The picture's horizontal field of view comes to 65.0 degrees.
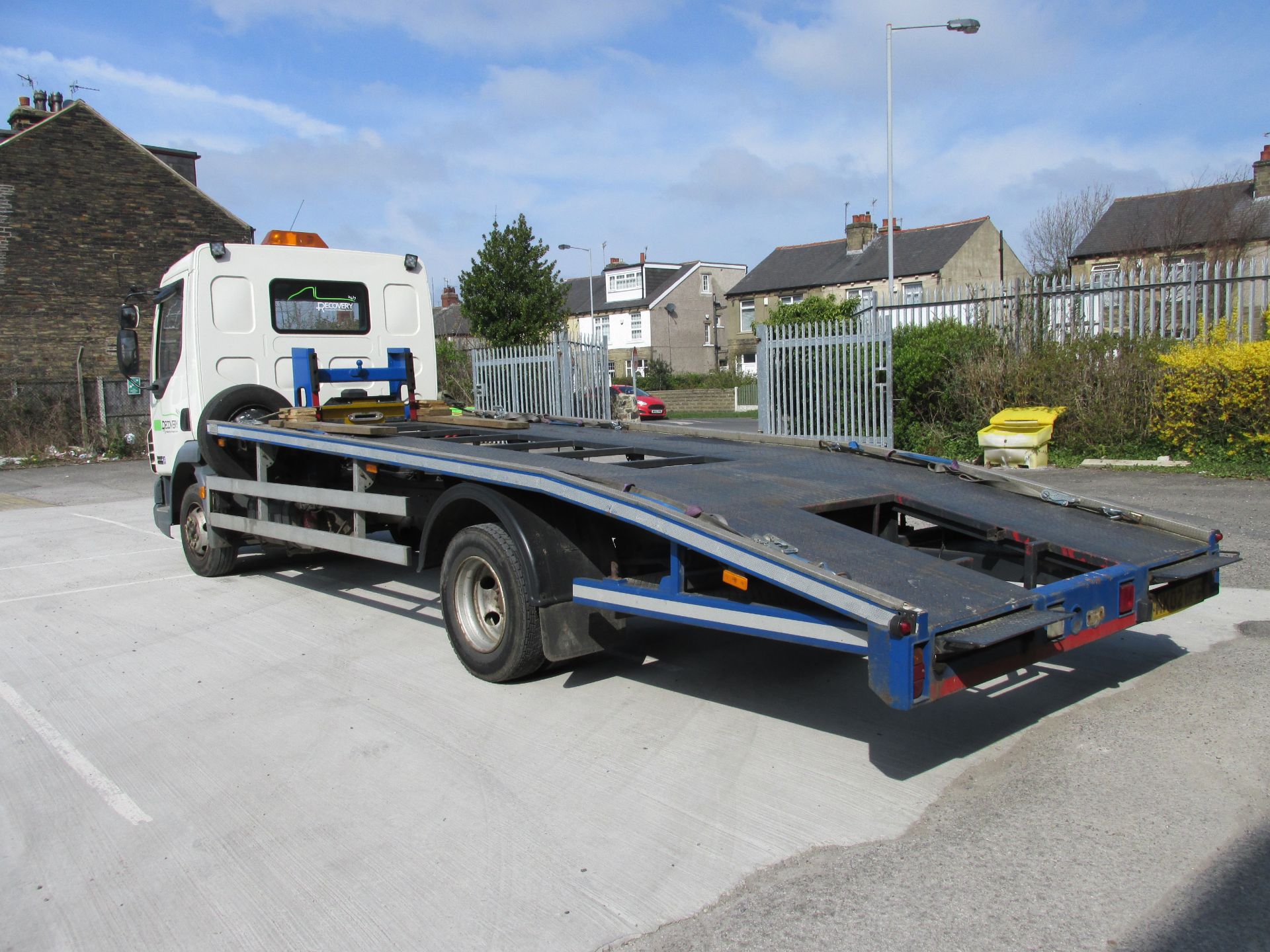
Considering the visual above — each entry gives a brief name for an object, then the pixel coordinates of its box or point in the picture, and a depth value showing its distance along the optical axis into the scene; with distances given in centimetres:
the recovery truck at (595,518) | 390
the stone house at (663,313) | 5778
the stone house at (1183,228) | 2912
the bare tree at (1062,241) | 3625
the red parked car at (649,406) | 3525
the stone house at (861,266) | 4359
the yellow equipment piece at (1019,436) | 1320
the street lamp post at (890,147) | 2002
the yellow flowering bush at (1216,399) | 1171
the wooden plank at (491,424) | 805
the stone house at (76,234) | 2784
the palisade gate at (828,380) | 1469
